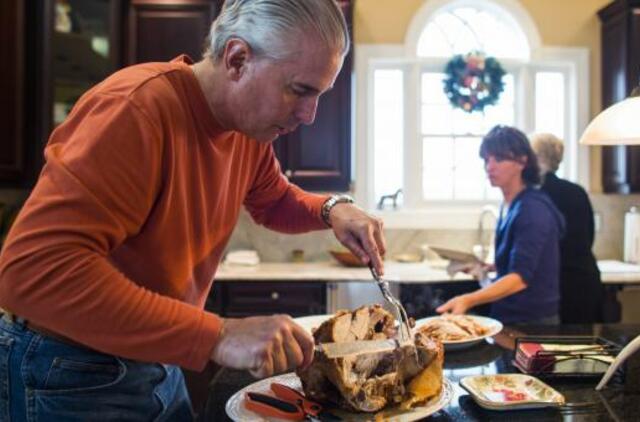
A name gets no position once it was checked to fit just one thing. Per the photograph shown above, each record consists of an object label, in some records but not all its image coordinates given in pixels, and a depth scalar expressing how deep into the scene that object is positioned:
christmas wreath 3.76
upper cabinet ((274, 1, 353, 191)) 3.46
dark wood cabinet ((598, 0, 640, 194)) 3.46
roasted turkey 1.03
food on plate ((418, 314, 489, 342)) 1.48
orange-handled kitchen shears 1.00
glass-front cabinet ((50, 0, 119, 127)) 2.99
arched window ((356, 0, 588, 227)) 3.81
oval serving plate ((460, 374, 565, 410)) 1.07
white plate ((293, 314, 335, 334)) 1.52
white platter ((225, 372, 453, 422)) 0.99
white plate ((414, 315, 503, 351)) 1.45
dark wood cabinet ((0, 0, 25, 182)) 2.90
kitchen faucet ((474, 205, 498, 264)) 3.55
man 0.77
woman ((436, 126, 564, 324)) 2.16
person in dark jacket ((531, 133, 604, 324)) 2.69
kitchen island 1.06
